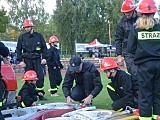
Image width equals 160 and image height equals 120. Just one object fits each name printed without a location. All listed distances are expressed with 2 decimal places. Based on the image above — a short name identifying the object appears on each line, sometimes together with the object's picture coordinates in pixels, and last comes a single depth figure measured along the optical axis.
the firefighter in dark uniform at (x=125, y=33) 6.89
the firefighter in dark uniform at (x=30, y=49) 8.73
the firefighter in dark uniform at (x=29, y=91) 7.15
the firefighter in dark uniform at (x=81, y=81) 6.44
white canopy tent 45.71
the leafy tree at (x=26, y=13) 53.72
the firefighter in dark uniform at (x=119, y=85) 5.86
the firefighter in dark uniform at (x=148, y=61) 4.80
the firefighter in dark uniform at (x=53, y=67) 10.59
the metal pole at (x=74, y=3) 50.84
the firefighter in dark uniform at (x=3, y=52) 5.15
